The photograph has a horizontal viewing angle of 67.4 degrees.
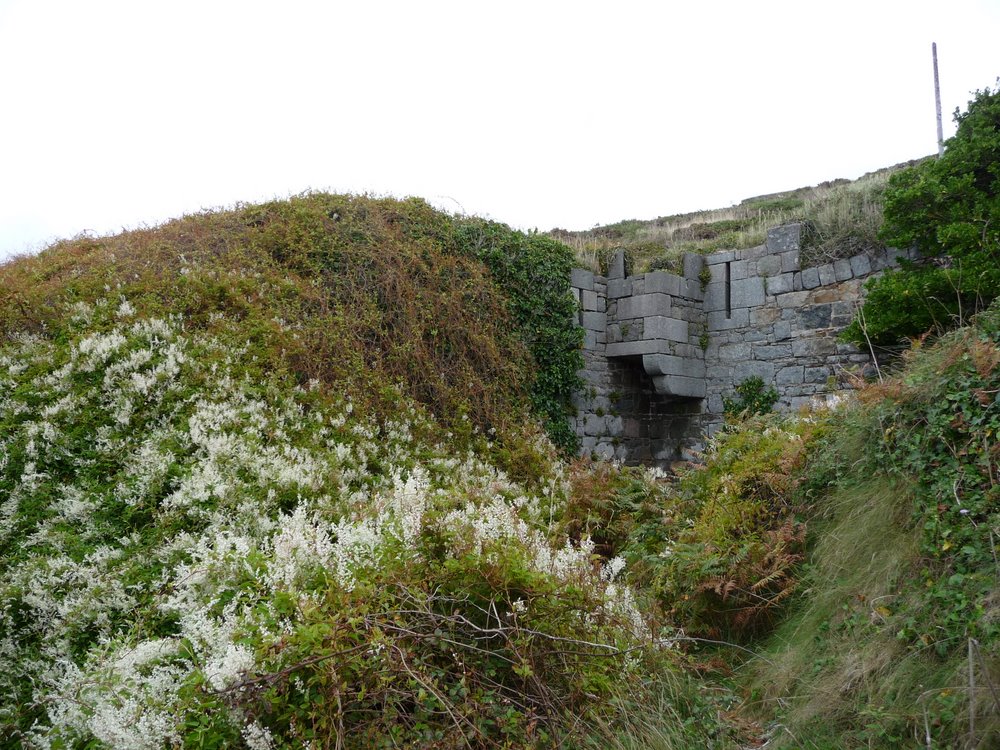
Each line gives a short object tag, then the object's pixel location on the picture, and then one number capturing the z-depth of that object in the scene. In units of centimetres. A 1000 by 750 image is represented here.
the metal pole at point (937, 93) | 1603
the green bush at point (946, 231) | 797
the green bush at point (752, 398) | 1010
